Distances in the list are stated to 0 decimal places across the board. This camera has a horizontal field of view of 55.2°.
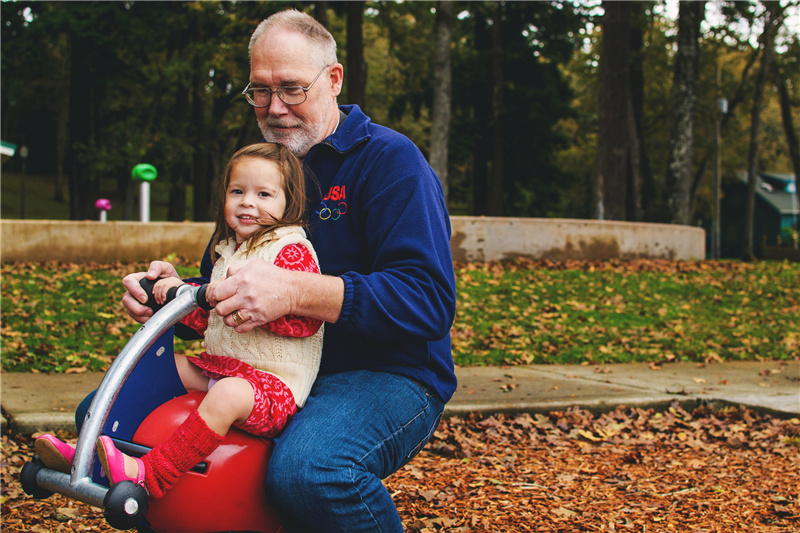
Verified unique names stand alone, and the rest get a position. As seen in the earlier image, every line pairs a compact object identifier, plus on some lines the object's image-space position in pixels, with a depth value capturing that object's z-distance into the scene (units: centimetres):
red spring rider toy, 195
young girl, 198
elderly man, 203
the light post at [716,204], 2489
